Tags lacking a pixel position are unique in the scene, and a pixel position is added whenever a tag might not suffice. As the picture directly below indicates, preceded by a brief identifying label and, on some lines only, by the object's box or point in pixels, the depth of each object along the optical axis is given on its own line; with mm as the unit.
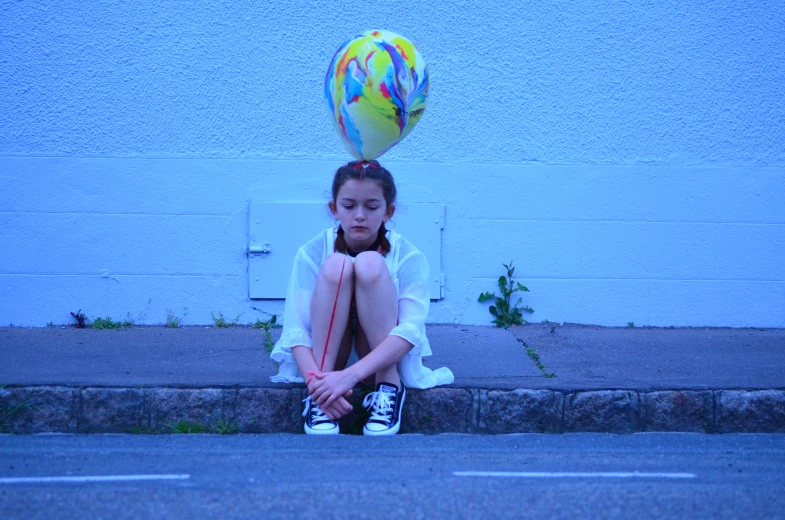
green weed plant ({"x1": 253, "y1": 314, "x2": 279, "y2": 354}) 5759
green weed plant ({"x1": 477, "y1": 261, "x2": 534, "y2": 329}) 5832
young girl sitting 3654
